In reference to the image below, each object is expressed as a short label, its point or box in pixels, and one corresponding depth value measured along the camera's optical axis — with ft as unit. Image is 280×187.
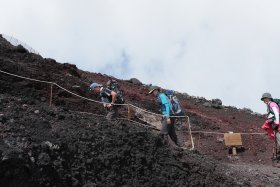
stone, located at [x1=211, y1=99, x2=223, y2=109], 104.95
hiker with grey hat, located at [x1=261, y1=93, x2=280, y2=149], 40.09
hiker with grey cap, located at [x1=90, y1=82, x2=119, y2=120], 40.96
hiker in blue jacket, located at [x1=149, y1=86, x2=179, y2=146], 39.17
